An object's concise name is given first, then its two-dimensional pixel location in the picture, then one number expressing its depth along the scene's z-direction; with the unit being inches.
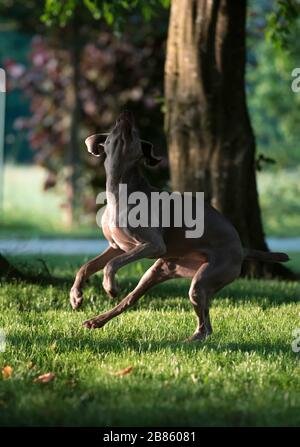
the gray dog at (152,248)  488.4
